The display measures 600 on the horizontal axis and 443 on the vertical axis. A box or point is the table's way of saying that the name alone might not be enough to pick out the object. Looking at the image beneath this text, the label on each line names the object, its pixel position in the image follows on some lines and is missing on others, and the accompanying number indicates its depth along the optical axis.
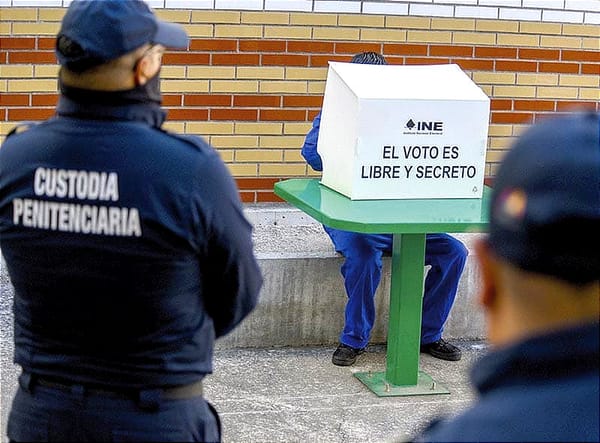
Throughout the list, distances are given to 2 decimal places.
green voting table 4.59
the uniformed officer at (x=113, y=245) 2.29
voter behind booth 5.28
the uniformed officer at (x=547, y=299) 1.17
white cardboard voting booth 4.74
